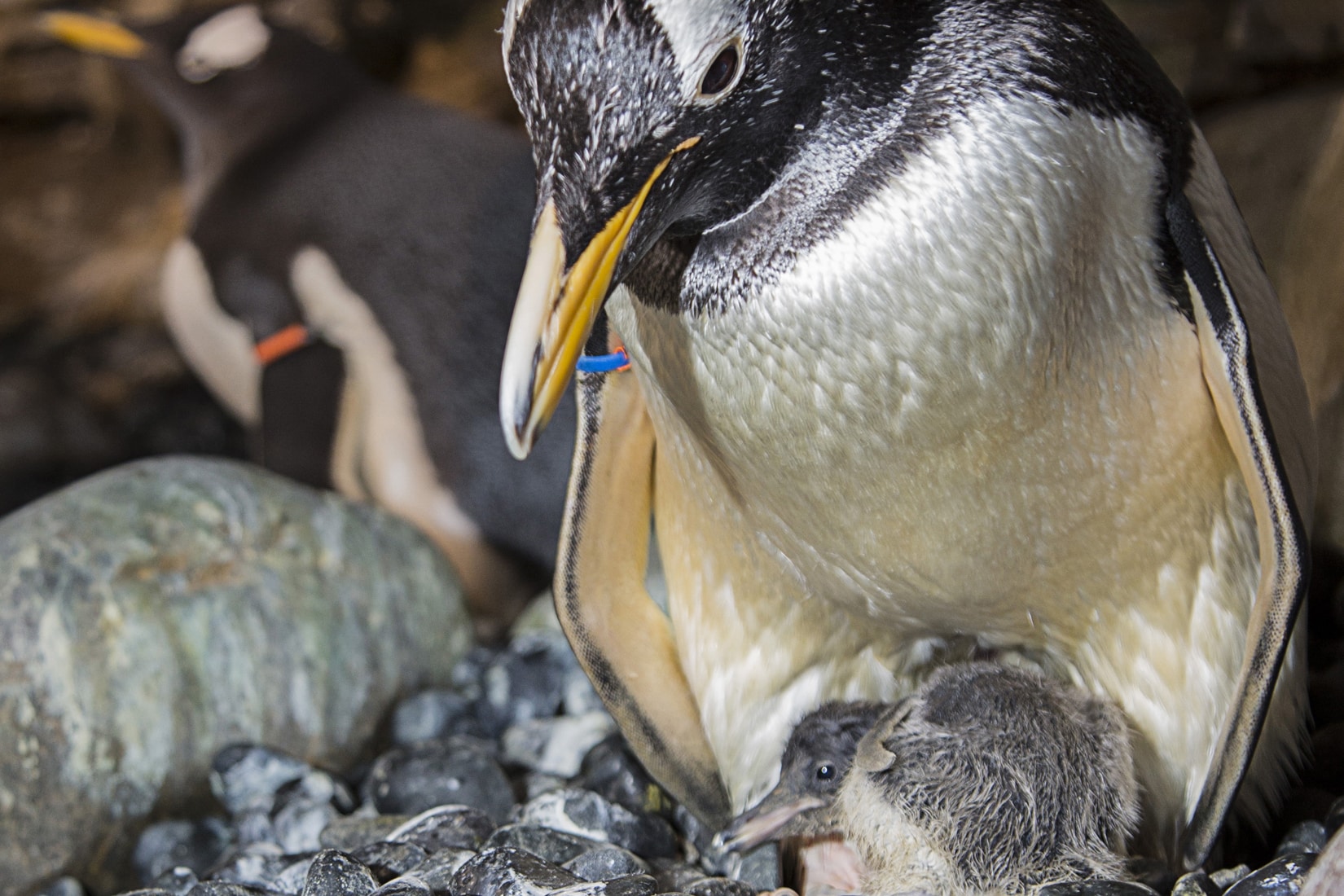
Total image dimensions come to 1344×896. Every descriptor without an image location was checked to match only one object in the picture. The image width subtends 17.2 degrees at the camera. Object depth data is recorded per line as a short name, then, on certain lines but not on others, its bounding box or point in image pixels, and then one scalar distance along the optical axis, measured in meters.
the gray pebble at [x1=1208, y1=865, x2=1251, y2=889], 1.28
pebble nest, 1.28
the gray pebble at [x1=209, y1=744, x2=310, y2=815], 1.40
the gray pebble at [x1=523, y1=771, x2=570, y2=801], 1.40
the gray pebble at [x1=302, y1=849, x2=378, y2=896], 1.28
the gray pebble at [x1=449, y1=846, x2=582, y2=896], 1.27
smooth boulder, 1.37
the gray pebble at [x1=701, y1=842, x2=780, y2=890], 1.32
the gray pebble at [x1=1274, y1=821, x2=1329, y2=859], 1.31
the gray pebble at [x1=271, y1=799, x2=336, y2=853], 1.38
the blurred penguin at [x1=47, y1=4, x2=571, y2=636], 1.63
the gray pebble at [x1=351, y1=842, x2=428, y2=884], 1.31
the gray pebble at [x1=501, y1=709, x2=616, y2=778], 1.44
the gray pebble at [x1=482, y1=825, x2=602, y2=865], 1.32
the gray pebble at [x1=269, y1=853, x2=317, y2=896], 1.32
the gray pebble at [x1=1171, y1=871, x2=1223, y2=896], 1.26
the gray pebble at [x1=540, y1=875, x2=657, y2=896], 1.26
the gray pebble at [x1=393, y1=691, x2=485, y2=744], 1.47
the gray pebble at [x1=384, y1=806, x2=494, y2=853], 1.33
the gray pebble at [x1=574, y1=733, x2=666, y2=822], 1.38
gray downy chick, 1.27
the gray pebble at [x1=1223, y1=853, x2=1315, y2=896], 1.24
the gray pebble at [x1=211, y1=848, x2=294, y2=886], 1.34
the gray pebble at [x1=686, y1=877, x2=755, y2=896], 1.28
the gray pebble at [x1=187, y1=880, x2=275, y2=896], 1.29
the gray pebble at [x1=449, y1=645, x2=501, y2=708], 1.51
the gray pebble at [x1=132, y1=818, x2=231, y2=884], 1.38
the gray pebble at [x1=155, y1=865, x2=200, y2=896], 1.36
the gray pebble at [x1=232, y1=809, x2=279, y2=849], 1.39
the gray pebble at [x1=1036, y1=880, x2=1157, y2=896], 1.24
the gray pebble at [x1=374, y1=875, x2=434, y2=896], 1.26
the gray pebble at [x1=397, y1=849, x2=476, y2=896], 1.29
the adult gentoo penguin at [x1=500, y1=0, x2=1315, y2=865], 1.19
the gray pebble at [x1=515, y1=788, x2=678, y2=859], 1.35
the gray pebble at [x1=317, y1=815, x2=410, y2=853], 1.36
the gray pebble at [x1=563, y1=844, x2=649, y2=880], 1.30
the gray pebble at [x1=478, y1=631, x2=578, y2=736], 1.48
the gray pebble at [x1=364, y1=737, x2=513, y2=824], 1.39
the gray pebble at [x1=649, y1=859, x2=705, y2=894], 1.32
